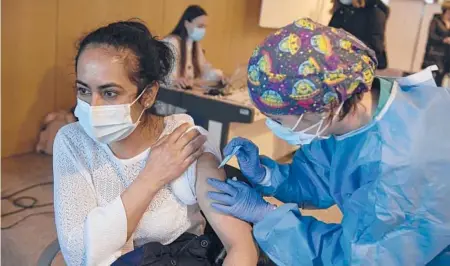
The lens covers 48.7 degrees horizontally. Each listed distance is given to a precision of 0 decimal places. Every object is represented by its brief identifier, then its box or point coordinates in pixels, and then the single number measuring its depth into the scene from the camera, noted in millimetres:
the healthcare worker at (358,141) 1070
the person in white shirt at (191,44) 3793
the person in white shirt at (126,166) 1303
